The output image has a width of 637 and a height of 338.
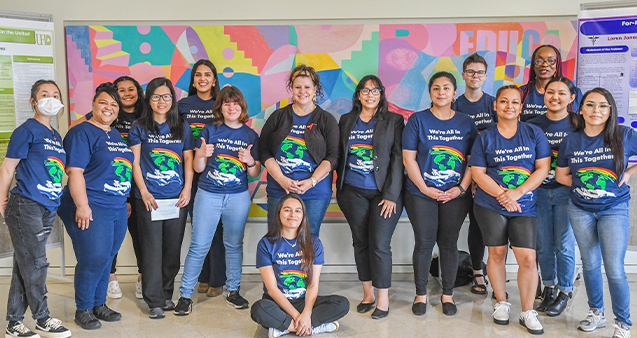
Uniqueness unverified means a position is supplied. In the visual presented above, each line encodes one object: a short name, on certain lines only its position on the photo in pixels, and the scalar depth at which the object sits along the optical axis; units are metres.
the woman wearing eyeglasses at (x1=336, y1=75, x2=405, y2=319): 2.95
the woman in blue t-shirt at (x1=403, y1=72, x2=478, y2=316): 2.89
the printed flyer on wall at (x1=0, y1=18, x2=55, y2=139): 3.35
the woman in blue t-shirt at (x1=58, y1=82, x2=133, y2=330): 2.64
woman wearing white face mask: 2.49
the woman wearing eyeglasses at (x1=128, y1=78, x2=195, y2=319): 2.90
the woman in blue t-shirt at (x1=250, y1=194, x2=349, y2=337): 2.67
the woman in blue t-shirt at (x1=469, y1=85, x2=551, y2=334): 2.74
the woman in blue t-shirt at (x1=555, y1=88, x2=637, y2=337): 2.60
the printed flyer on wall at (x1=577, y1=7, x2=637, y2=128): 3.48
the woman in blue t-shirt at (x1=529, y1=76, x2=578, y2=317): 2.91
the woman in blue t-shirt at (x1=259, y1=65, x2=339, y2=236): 2.98
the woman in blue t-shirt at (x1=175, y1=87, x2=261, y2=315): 3.01
